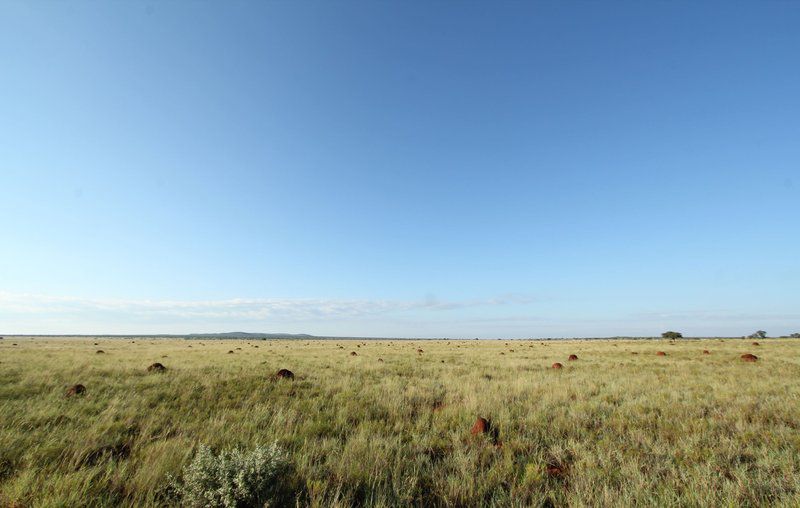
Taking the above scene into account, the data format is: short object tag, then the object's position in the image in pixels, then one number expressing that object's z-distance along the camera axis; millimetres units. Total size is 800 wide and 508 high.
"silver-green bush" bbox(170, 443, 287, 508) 3590
